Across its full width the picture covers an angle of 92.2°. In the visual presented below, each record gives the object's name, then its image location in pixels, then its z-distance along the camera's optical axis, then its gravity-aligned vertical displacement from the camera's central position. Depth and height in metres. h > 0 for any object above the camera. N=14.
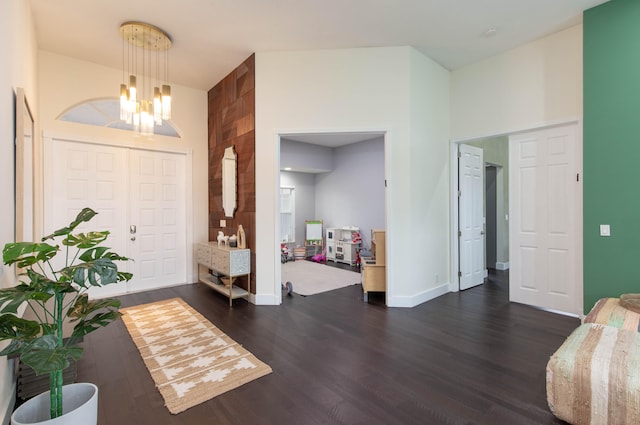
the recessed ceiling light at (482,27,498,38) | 3.76 +2.24
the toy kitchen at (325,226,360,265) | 7.42 -0.79
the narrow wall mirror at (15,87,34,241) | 2.29 +0.49
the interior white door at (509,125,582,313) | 3.80 -0.10
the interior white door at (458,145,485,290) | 5.03 -0.07
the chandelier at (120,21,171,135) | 3.42 +2.22
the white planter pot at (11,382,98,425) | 1.47 -0.99
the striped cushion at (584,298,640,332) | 2.46 -0.89
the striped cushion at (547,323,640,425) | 1.75 -1.01
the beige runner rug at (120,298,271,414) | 2.33 -1.32
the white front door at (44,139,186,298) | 4.48 +0.22
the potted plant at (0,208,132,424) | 1.35 -0.49
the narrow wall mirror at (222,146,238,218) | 4.81 +0.50
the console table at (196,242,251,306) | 4.31 -0.75
